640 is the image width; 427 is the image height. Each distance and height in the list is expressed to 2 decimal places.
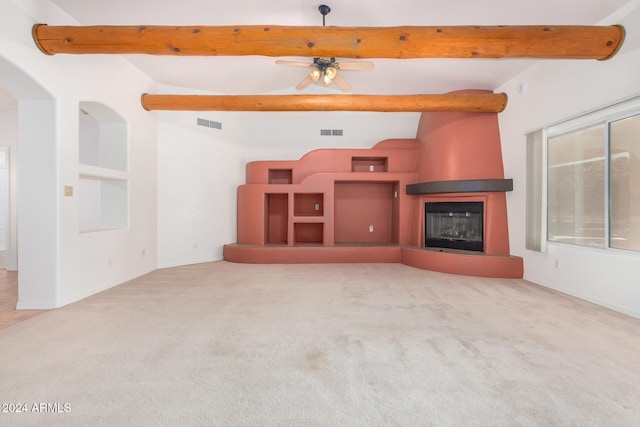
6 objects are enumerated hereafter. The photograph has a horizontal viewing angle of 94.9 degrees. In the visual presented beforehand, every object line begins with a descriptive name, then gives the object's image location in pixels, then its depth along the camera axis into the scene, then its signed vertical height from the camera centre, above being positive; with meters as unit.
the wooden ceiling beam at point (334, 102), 5.17 +1.96
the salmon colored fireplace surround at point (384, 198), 5.33 +0.33
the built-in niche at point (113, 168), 4.53 +0.71
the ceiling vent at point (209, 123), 6.43 +1.98
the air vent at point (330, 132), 7.39 +2.03
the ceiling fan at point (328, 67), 4.38 +2.23
